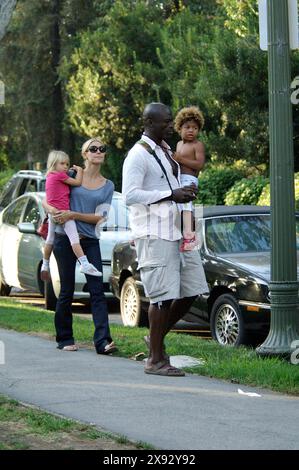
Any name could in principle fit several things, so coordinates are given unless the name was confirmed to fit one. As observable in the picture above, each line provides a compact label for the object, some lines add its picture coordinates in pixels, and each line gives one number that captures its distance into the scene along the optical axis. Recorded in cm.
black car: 2161
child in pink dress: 1922
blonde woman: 1944
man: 1653
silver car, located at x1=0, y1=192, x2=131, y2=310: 2909
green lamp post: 1720
